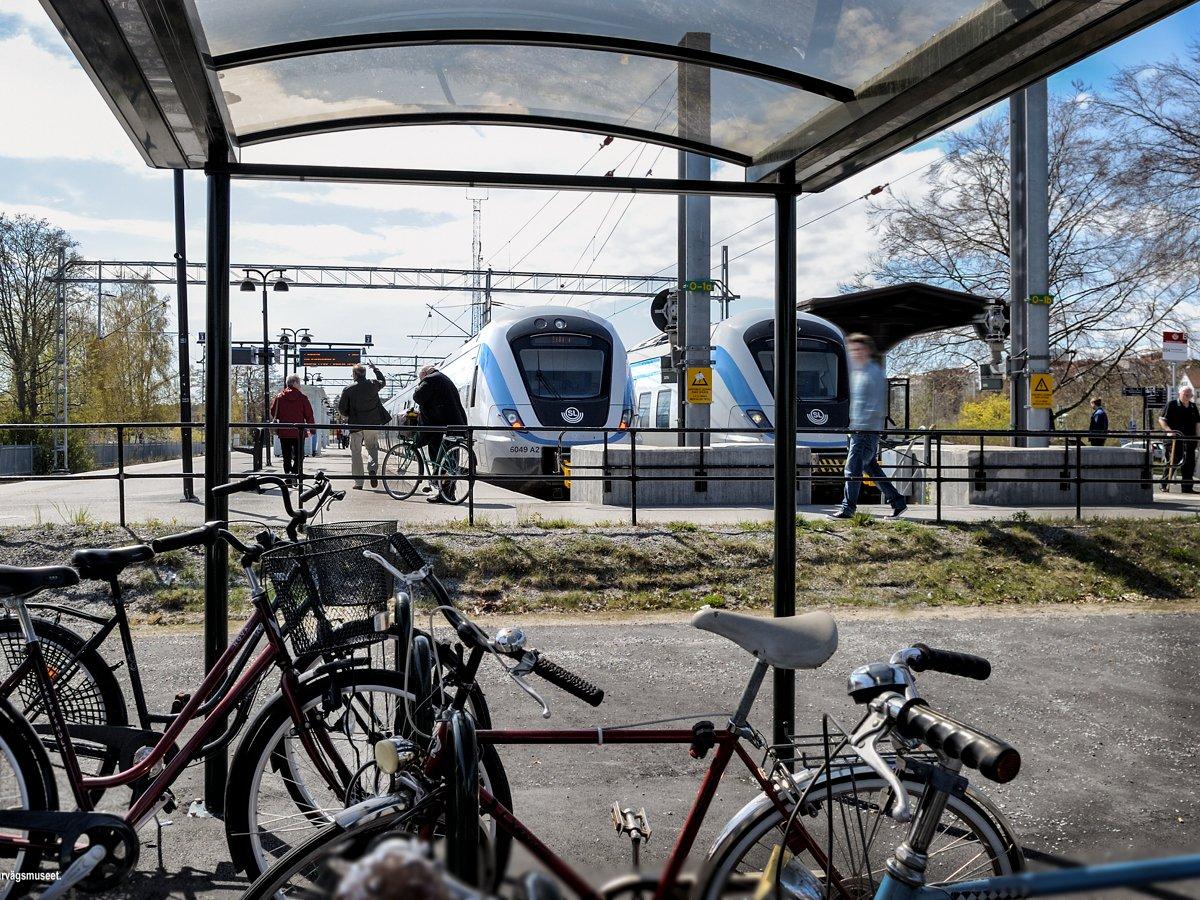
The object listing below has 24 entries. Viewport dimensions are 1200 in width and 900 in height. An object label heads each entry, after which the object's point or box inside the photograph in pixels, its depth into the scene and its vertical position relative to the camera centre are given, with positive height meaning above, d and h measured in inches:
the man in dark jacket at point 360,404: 553.3 +15.7
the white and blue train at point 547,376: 677.3 +38.5
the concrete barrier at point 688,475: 470.6 -21.9
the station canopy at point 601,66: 106.5 +47.5
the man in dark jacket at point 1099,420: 999.6 +10.5
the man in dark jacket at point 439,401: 507.2 +15.7
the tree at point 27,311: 1117.7 +139.5
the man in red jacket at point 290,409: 593.9 +14.2
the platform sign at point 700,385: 552.1 +25.5
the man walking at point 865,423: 398.3 +3.3
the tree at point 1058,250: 960.9 +195.3
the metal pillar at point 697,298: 536.4 +73.1
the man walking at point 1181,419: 658.2 +7.3
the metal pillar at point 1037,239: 581.0 +113.8
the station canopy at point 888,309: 385.1 +48.4
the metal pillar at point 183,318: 544.7 +64.6
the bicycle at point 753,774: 78.5 -29.9
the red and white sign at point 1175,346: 754.8 +63.8
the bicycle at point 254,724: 104.3 -32.6
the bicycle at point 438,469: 527.2 -20.7
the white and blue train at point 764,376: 711.1 +39.9
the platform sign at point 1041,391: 586.9 +23.2
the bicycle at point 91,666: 117.0 -28.9
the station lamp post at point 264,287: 1230.3 +179.3
